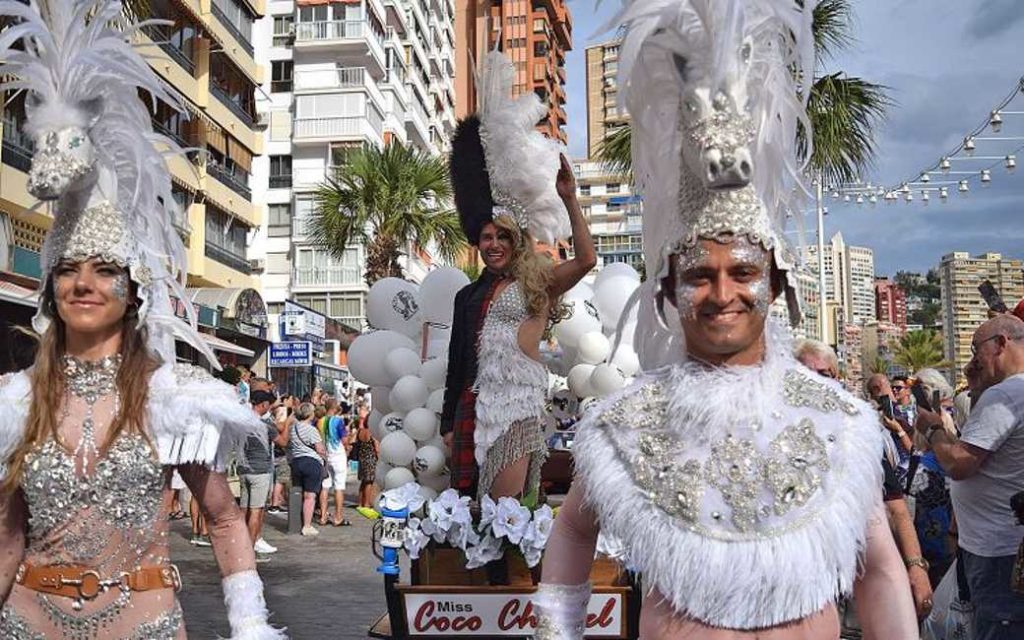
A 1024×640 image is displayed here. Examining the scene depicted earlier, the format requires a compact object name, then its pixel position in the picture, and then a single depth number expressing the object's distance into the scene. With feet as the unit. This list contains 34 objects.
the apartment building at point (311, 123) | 141.28
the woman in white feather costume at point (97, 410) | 8.27
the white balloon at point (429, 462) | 18.57
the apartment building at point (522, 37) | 258.37
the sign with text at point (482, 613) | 13.66
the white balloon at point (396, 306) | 26.27
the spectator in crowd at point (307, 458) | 40.11
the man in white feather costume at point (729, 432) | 6.80
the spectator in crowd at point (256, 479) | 32.55
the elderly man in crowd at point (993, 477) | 13.99
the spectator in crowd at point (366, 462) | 48.11
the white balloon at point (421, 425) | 20.62
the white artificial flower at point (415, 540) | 14.07
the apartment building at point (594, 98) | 386.01
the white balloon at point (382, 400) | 24.77
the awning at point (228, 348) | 75.79
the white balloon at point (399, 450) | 20.31
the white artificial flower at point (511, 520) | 13.65
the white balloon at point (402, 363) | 23.38
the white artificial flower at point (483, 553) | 13.78
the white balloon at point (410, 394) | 21.71
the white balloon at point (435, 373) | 21.57
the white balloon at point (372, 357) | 24.41
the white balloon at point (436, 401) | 21.03
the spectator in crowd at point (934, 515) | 19.67
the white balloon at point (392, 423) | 21.77
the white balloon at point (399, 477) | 19.92
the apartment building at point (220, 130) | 88.79
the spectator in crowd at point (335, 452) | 46.21
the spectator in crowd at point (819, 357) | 14.65
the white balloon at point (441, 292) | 23.88
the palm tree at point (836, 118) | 40.65
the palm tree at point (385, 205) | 72.23
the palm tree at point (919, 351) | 211.00
